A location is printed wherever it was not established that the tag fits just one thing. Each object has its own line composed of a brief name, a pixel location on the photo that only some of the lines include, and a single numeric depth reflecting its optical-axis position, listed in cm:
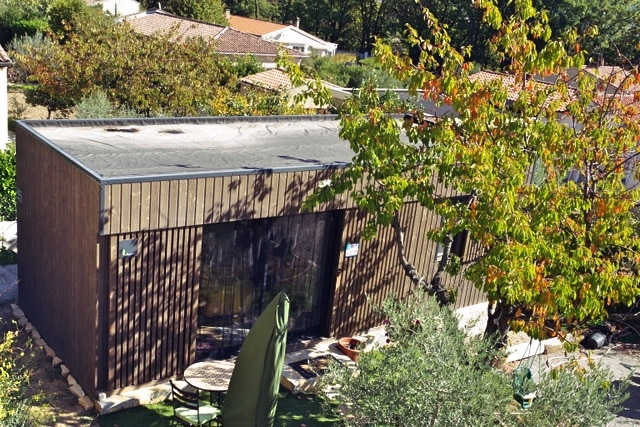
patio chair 851
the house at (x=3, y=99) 2014
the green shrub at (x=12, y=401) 714
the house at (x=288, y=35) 5797
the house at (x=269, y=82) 2406
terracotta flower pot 1117
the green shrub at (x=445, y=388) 684
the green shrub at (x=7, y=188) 1608
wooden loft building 898
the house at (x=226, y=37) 4197
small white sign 1130
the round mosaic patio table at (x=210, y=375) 861
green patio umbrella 792
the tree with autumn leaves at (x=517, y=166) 851
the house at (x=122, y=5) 5303
